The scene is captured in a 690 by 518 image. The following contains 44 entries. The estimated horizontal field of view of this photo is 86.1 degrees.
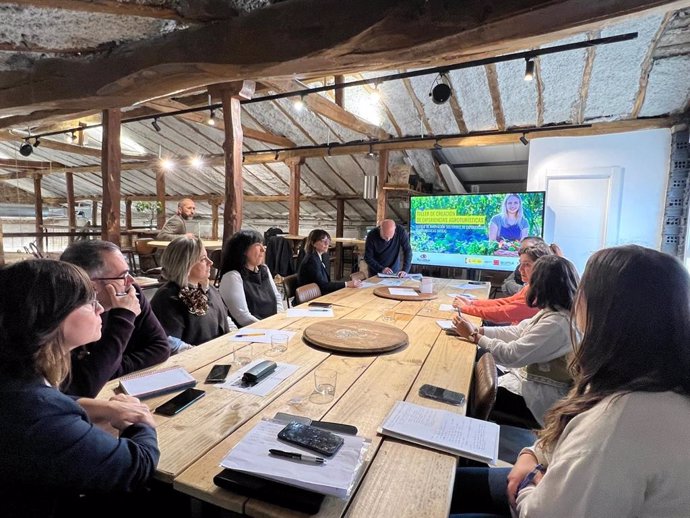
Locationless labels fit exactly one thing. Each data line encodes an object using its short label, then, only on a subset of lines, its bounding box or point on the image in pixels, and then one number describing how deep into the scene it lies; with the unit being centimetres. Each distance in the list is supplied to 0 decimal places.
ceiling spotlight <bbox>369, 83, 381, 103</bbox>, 499
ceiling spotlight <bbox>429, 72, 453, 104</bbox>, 364
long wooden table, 82
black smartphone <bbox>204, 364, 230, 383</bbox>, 135
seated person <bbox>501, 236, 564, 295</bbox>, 379
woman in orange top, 237
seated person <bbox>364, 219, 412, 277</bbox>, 439
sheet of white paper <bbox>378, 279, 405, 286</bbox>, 362
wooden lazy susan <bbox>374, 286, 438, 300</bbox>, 294
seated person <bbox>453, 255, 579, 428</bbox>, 171
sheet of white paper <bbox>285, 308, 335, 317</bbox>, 236
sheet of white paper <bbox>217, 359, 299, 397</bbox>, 130
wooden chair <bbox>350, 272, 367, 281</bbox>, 377
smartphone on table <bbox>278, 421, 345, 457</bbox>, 90
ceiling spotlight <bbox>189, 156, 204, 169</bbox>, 762
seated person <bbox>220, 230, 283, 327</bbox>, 257
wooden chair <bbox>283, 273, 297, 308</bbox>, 342
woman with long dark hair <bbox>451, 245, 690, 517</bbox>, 72
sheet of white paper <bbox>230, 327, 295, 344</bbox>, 181
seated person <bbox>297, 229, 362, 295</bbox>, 356
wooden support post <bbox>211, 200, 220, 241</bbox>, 1061
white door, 470
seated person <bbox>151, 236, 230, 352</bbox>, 197
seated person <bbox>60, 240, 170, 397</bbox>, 126
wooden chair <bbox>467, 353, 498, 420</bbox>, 125
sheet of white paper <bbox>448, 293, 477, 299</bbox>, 308
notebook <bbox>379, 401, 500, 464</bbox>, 100
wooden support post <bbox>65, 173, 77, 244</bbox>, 1048
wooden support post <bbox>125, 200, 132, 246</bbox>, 1208
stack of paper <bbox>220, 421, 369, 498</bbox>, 80
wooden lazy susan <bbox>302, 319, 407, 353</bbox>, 172
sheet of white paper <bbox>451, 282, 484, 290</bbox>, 353
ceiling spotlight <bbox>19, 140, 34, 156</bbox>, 678
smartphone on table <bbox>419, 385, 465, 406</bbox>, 127
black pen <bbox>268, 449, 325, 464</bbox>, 87
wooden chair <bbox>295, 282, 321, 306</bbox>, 304
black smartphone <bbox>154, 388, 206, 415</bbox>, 114
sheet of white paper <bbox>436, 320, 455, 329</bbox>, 214
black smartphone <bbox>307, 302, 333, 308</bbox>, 261
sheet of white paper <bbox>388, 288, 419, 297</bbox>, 307
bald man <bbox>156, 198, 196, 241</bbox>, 587
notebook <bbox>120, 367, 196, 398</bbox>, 125
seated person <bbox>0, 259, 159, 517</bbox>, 77
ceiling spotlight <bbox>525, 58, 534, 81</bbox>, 295
